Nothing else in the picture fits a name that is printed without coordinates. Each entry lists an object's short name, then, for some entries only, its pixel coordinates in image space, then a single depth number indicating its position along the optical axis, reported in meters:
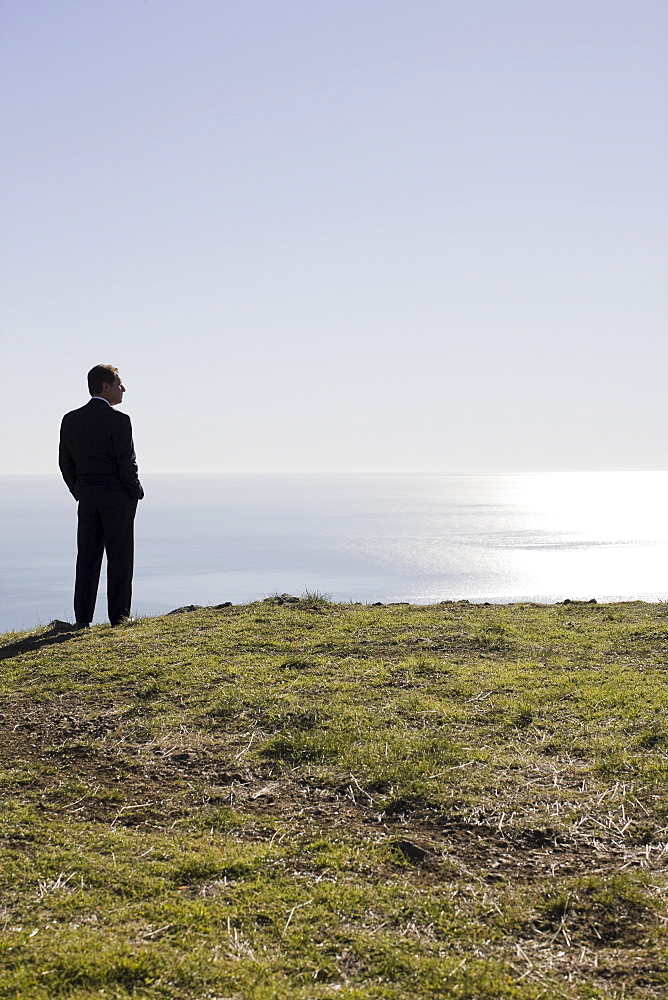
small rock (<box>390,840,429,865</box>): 4.22
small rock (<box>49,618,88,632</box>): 10.21
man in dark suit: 10.32
